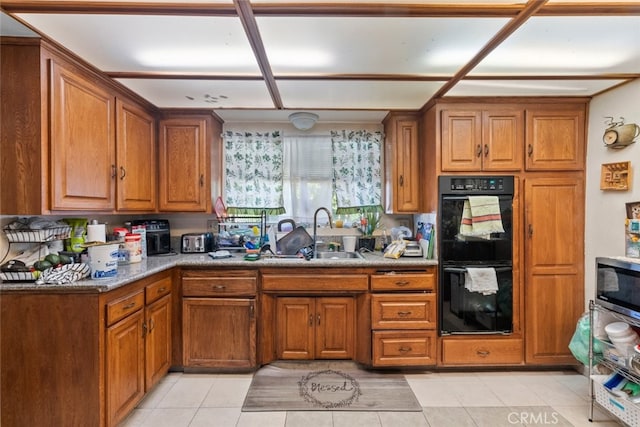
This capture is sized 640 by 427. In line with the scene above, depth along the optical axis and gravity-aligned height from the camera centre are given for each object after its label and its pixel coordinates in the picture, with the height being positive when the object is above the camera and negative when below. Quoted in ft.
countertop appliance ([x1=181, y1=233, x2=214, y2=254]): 9.32 -0.96
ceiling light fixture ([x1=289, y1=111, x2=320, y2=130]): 9.23 +2.84
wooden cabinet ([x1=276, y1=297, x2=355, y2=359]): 8.21 -3.11
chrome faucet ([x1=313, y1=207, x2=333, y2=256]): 9.42 -0.44
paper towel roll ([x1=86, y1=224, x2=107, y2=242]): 6.48 -0.45
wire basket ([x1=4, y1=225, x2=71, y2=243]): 5.58 -0.44
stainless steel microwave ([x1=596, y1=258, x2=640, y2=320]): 5.54 -1.41
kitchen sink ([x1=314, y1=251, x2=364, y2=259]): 9.57 -1.37
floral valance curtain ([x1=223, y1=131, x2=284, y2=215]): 10.28 +1.35
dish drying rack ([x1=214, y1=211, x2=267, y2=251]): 9.56 -0.60
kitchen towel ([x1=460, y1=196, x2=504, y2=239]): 7.70 -0.14
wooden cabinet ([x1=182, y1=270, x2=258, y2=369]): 7.85 -2.84
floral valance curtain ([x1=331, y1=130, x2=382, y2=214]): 10.36 +1.39
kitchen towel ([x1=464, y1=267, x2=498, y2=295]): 7.78 -1.76
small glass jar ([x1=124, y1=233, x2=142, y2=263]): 7.68 -0.86
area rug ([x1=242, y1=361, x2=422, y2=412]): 6.68 -4.22
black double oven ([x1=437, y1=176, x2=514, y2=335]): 7.88 -1.33
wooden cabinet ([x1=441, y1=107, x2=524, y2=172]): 8.00 +1.94
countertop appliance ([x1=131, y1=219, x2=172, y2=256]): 8.83 -0.71
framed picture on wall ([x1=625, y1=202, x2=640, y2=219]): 6.66 +0.03
